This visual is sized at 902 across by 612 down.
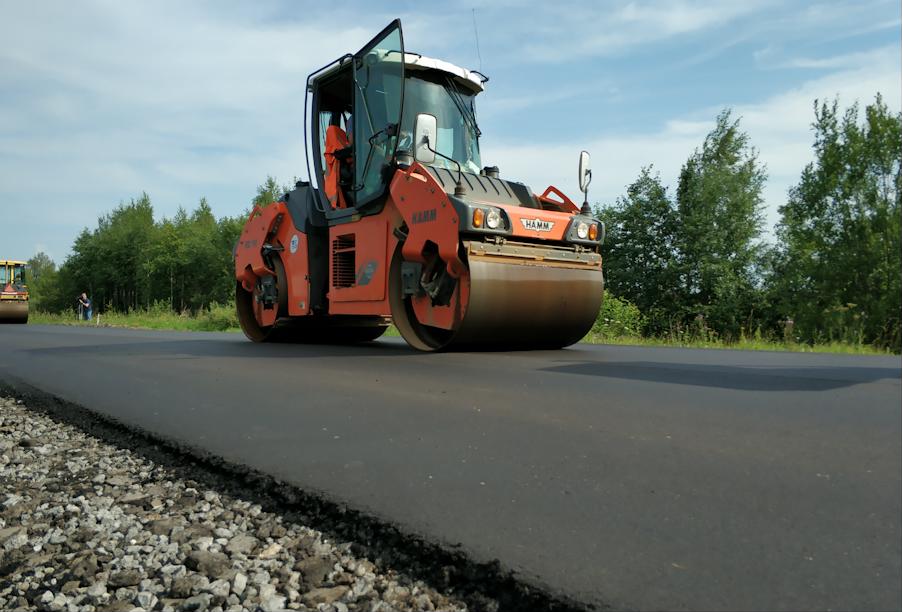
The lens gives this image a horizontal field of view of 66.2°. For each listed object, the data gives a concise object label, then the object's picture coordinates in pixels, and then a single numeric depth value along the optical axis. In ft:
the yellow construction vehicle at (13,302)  84.84
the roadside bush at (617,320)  45.75
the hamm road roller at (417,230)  20.18
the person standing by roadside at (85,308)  99.91
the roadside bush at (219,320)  65.31
